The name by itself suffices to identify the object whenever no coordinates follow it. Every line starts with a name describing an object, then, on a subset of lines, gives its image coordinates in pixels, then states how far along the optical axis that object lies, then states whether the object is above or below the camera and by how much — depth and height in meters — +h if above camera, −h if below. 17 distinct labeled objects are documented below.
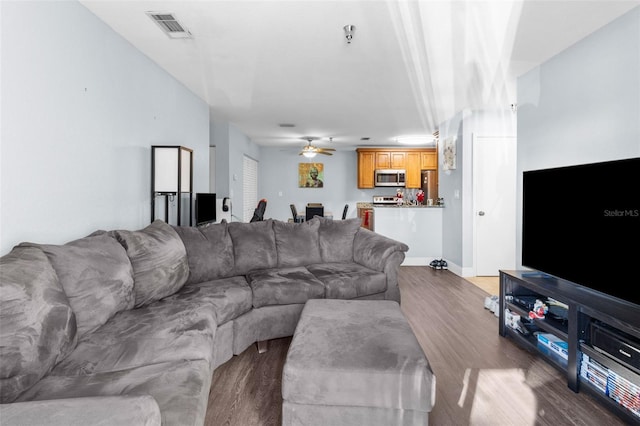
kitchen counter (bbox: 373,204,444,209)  6.22 +0.12
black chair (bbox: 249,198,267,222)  5.21 +0.00
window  7.75 +0.59
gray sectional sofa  1.28 -0.57
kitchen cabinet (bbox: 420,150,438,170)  8.99 +1.39
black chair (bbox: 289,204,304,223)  7.33 -0.12
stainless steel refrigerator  8.29 +0.73
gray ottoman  1.57 -0.77
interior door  5.34 +0.20
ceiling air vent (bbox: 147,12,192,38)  2.63 +1.46
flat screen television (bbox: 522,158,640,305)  2.06 -0.06
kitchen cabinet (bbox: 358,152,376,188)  9.02 +1.15
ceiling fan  7.54 +1.33
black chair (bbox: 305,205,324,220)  7.31 +0.03
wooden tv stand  1.88 -0.76
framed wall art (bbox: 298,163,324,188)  9.55 +0.95
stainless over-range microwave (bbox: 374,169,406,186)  8.88 +0.91
